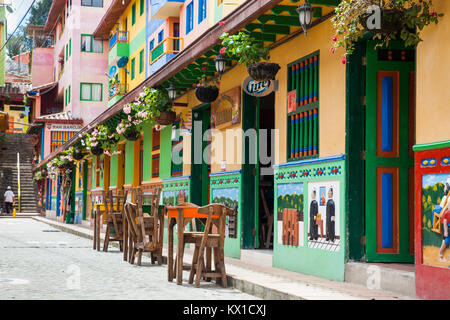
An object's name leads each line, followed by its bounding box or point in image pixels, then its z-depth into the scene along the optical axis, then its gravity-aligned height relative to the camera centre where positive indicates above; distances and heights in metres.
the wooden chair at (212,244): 9.12 -0.60
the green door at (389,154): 8.92 +0.62
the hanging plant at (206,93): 13.43 +2.11
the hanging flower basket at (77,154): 27.84 +1.83
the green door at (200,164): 15.70 +0.82
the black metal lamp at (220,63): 11.58 +2.32
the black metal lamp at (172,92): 15.02 +2.37
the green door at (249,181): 12.66 +0.35
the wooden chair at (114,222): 15.26 -0.52
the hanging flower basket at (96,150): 23.47 +1.69
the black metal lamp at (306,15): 8.45 +2.30
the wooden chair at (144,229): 11.91 -0.54
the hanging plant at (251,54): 10.32 +2.25
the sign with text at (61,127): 43.66 +4.60
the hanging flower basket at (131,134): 19.71 +1.90
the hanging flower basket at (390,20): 7.20 +1.92
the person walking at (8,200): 43.84 -0.11
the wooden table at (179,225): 9.41 -0.36
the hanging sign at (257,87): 11.64 +2.01
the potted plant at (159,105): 15.81 +2.19
